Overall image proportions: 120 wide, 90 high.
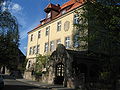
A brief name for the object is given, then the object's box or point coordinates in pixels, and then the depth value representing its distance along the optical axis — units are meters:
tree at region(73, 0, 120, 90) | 8.05
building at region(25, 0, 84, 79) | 16.22
